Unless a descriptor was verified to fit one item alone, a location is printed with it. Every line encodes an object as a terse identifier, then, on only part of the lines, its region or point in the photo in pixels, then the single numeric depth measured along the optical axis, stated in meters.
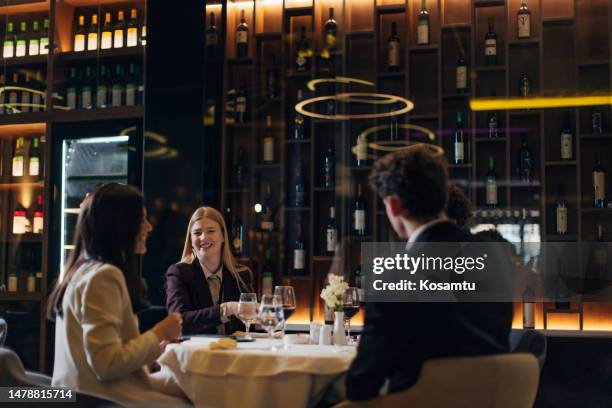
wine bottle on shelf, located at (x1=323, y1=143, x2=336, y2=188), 4.94
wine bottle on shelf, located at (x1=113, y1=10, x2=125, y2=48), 5.13
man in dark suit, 1.80
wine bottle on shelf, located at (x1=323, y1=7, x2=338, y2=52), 5.05
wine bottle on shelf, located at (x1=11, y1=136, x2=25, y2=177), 5.31
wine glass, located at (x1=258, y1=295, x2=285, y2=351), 2.60
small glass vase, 2.75
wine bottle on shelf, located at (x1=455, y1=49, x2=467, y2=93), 4.77
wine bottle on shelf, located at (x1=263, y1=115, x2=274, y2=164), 5.03
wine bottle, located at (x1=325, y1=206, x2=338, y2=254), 4.89
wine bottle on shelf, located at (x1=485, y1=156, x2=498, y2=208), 4.68
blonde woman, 3.43
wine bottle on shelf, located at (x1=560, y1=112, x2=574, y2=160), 4.57
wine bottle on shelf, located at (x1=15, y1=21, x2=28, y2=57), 5.38
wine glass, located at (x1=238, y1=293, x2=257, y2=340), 2.69
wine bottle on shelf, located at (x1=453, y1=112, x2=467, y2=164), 4.74
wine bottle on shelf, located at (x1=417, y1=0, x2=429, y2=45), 4.85
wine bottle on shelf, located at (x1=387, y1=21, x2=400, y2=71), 4.90
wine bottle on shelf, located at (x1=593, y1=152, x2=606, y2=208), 4.55
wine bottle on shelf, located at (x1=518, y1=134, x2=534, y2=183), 4.64
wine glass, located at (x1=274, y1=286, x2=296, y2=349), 2.71
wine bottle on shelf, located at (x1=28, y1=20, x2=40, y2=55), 5.34
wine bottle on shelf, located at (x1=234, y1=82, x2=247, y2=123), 5.09
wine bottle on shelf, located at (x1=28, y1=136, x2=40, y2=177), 5.27
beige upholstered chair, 1.78
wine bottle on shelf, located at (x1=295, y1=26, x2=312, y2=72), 5.08
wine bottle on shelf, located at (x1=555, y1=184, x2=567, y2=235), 4.57
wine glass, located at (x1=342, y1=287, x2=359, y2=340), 2.80
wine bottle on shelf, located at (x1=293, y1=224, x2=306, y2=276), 4.93
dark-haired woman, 2.01
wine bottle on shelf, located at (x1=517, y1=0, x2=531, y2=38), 4.71
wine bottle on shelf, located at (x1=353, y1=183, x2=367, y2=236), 4.88
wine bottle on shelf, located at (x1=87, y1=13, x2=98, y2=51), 5.20
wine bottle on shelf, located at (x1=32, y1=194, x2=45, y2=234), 5.16
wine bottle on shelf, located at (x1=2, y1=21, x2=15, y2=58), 5.41
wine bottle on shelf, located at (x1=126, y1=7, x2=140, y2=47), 5.12
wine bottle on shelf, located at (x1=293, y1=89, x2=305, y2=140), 5.01
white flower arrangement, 2.79
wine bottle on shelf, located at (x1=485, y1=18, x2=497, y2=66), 4.75
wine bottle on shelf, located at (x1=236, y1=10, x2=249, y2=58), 5.12
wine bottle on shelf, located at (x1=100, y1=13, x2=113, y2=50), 5.15
